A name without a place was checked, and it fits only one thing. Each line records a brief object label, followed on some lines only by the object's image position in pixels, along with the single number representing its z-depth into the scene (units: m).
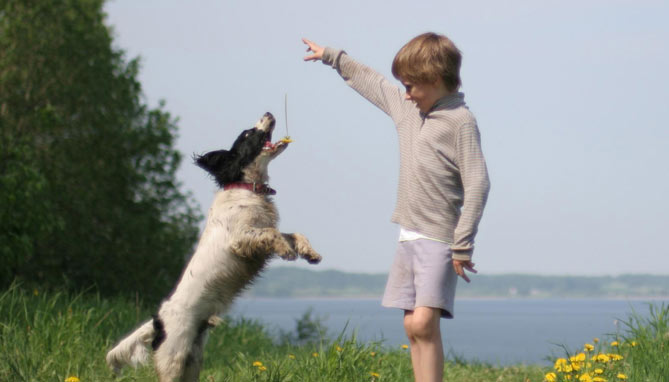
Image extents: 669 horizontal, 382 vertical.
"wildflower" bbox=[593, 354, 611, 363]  10.42
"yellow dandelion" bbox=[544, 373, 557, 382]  10.01
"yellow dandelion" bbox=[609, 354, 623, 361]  10.56
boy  8.47
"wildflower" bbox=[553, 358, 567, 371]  10.00
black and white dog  9.22
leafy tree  33.50
